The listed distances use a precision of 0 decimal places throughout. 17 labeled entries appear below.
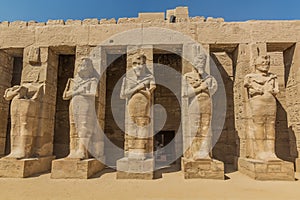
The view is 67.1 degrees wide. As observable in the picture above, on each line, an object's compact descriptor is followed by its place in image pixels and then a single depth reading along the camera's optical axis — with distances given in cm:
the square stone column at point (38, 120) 538
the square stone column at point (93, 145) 522
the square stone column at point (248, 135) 502
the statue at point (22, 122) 573
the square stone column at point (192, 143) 512
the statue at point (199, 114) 542
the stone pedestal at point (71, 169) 520
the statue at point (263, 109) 539
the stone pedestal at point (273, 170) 500
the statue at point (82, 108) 563
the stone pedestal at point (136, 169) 513
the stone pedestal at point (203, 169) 510
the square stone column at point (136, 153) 514
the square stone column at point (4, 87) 696
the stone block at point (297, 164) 613
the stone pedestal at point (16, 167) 529
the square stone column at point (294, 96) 639
